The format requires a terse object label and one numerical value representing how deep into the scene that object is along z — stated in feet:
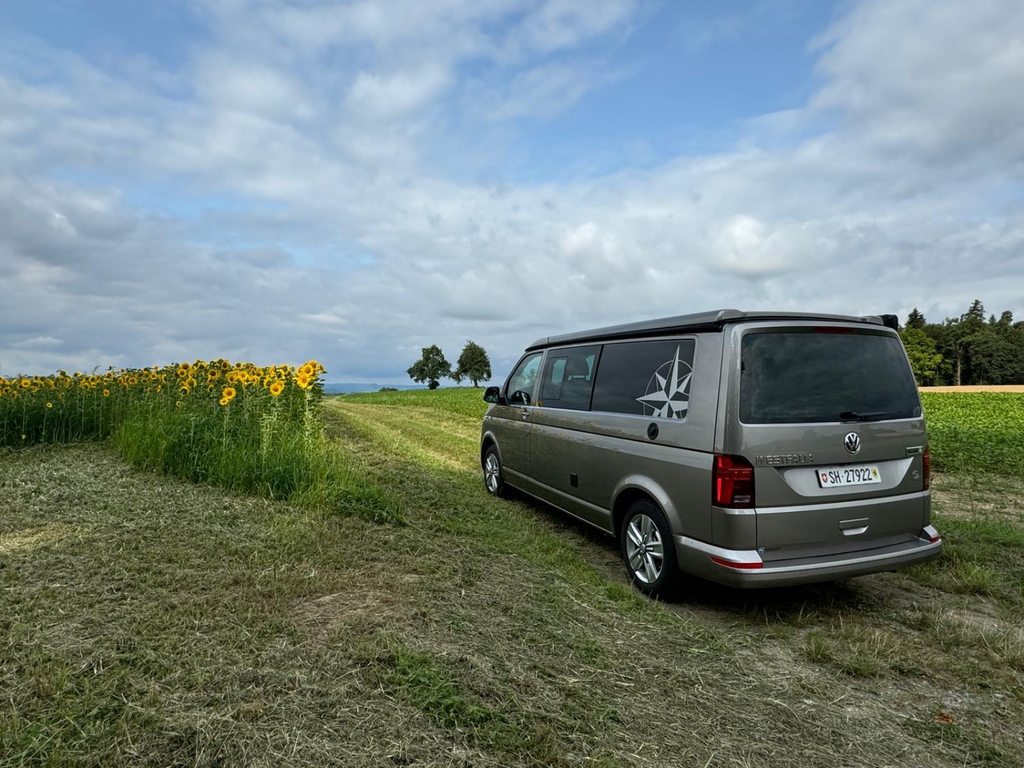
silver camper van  12.32
